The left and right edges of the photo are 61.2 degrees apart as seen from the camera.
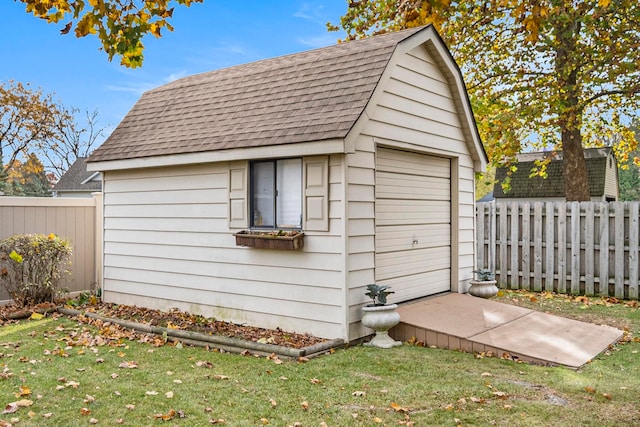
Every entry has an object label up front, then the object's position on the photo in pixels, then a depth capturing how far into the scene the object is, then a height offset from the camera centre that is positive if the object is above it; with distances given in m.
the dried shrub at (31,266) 9.26 -0.81
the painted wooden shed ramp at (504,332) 6.30 -1.45
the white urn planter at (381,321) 6.62 -1.24
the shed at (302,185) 6.84 +0.52
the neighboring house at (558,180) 26.91 +2.05
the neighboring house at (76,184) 33.53 +2.26
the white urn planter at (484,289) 9.20 -1.17
